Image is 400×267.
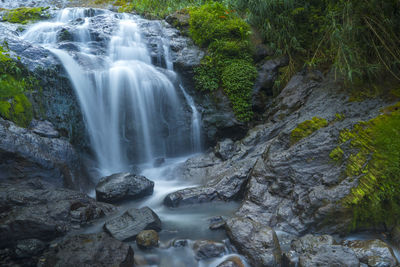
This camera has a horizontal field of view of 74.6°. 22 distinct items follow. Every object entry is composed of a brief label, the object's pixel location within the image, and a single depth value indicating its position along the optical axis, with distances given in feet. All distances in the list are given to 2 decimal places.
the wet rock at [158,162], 23.33
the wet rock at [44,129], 17.81
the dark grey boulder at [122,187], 16.60
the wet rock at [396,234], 10.66
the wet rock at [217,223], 13.12
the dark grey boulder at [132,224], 12.33
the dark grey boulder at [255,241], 10.26
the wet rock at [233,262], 10.12
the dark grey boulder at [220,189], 16.44
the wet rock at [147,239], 11.79
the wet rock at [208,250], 11.08
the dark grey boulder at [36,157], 14.71
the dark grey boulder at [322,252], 9.41
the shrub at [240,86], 24.89
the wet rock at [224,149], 21.74
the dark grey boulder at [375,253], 9.66
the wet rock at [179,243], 11.97
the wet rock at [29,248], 10.75
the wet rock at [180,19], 31.01
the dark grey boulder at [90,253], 9.55
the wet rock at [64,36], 27.94
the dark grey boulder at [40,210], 11.48
